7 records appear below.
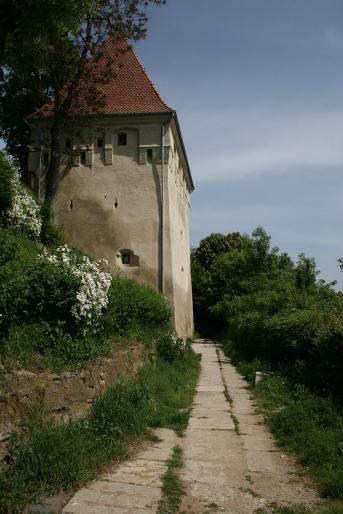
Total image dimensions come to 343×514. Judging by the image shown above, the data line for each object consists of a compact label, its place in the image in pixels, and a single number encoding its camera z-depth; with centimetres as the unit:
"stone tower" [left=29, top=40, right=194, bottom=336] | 1964
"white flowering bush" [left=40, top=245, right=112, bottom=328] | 720
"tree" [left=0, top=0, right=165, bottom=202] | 1372
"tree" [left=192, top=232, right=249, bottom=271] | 5050
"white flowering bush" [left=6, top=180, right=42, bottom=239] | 1467
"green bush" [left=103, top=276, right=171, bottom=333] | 867
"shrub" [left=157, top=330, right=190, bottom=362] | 1341
